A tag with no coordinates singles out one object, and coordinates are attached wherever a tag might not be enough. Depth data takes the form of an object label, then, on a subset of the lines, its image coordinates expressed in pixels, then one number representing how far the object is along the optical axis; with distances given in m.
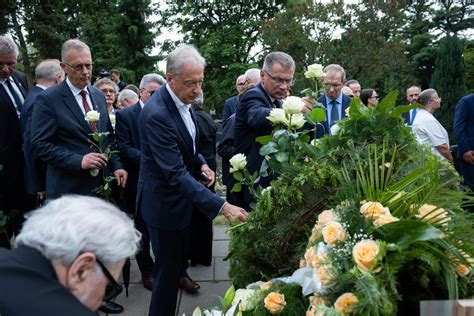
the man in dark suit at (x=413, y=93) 8.64
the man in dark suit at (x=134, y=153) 4.57
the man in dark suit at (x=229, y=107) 6.47
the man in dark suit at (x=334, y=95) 4.89
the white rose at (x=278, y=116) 2.55
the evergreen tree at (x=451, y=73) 18.30
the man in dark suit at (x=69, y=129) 3.47
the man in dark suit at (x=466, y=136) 6.13
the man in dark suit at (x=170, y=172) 2.88
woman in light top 5.89
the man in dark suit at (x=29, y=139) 3.96
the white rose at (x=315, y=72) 2.78
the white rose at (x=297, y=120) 2.51
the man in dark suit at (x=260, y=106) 3.42
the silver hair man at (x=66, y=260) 1.18
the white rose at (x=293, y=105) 2.47
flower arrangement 1.42
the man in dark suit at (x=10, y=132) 4.21
